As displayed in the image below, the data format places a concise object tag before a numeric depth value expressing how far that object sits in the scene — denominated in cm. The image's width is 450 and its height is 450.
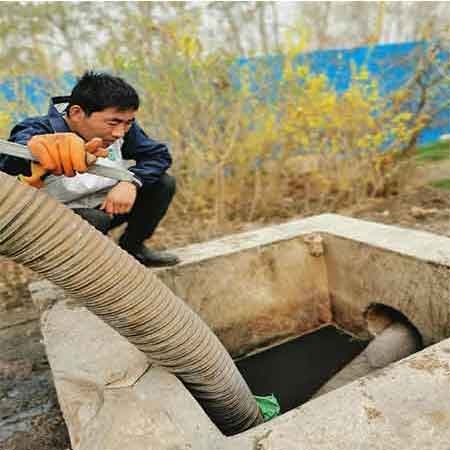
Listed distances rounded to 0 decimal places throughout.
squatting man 136
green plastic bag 211
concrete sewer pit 135
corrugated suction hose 133
